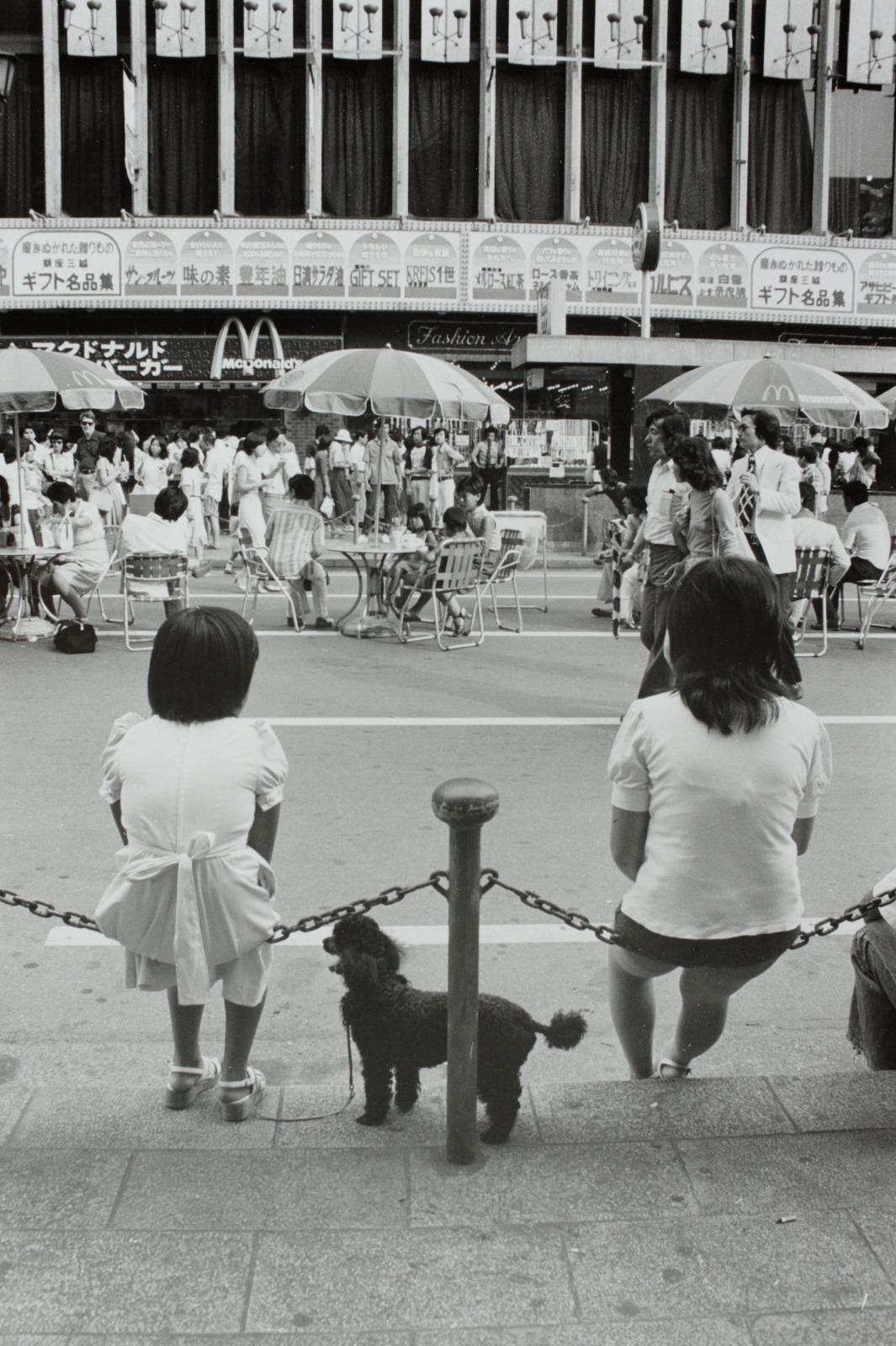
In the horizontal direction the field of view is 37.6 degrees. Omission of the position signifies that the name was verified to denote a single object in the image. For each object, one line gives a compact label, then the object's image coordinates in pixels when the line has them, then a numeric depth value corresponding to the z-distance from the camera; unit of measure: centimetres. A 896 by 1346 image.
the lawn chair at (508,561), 1220
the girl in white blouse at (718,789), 295
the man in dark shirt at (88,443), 1652
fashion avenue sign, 2614
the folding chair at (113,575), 1204
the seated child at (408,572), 1168
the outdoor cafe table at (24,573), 1138
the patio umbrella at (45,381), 1148
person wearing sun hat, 2239
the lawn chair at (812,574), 1107
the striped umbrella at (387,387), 1184
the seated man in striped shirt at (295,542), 1176
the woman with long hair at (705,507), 741
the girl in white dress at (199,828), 306
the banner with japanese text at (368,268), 2489
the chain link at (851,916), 318
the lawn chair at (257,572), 1194
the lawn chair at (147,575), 1122
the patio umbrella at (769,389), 1263
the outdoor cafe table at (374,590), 1175
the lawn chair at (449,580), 1118
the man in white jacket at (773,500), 995
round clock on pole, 1930
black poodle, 309
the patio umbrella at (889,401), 1633
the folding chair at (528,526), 1426
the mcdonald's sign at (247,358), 2567
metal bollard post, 281
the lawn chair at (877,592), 1155
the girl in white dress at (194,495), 1592
